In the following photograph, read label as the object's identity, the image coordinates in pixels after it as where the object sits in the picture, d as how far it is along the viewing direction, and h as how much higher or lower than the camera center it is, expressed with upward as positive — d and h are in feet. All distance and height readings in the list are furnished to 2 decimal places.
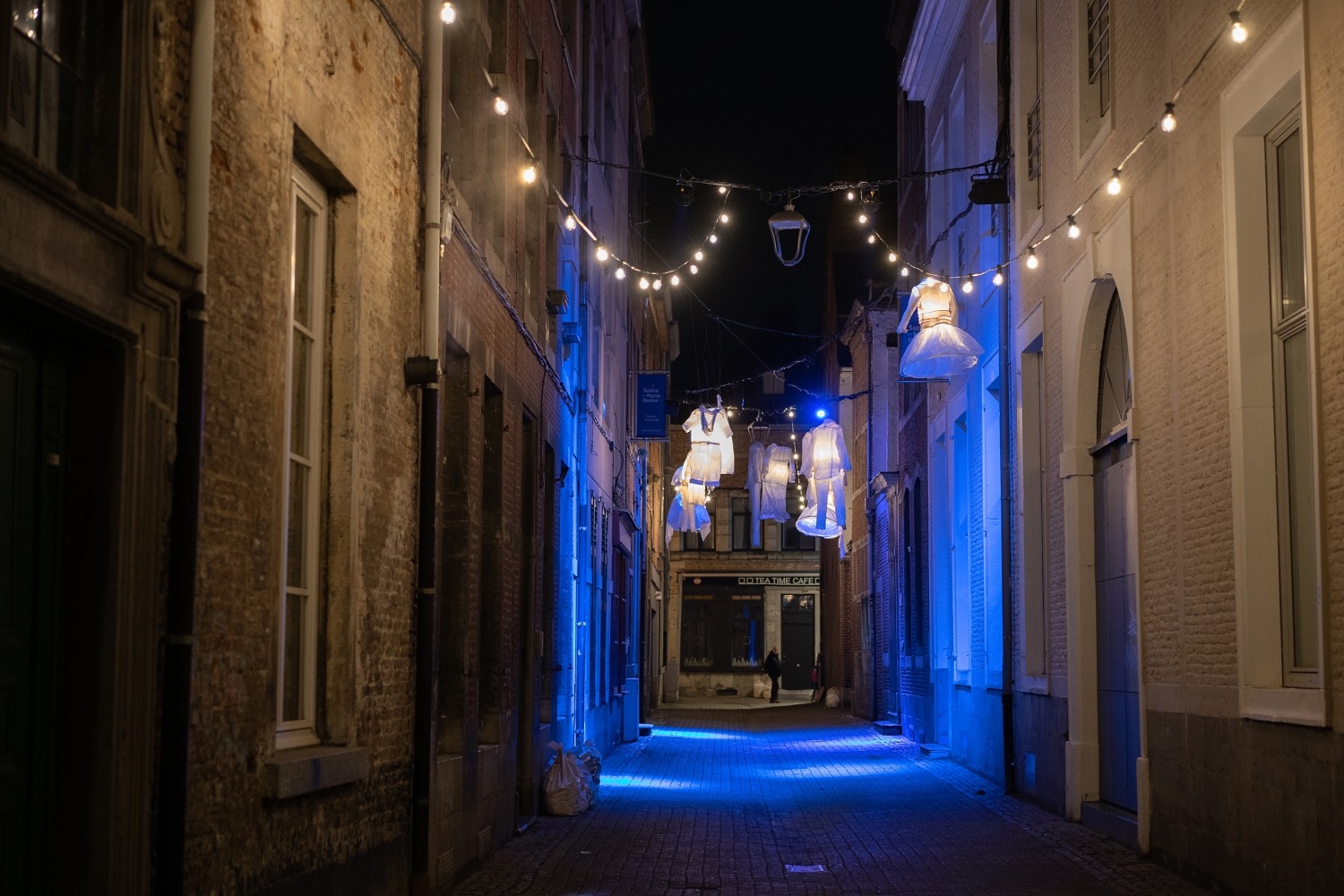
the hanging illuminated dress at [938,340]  55.01 +9.40
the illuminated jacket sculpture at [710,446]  87.86 +9.24
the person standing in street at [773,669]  148.97 -5.26
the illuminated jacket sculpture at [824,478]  87.35 +7.52
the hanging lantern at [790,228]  52.03 +12.56
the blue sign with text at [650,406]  92.79 +12.14
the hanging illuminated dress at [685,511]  101.91 +6.73
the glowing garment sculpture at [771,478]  100.52 +8.48
